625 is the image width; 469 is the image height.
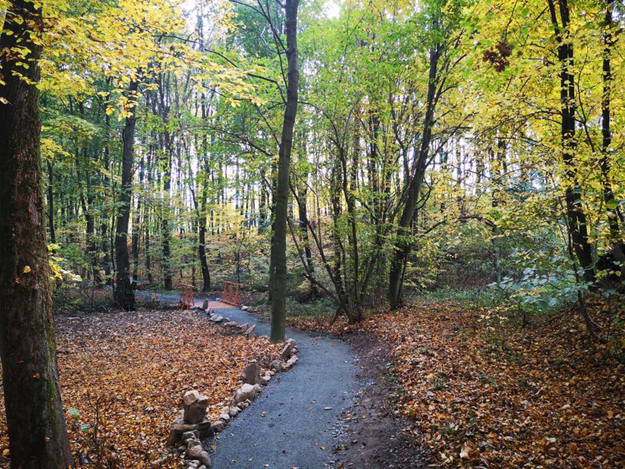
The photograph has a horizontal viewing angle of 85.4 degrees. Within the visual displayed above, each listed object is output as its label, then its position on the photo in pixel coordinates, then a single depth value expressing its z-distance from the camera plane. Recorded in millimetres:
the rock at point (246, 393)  5820
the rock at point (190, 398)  4672
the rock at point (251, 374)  6531
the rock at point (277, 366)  7438
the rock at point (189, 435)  4461
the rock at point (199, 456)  4211
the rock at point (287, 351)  8125
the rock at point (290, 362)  7592
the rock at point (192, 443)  4340
